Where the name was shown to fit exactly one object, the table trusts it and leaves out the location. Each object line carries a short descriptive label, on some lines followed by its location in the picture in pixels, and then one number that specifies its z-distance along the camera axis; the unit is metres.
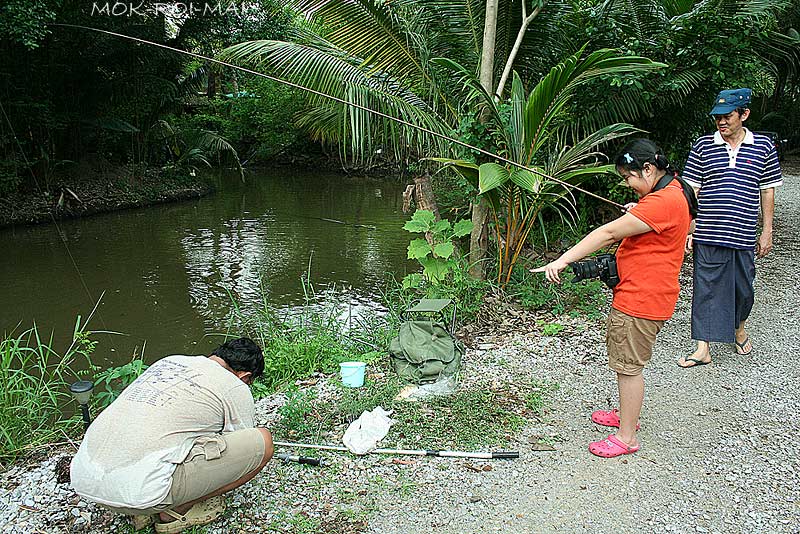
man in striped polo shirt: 3.84
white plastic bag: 3.23
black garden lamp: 2.95
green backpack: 4.07
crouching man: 2.33
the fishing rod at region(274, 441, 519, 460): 3.12
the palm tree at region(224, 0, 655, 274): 5.99
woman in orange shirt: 2.77
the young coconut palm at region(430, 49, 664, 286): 4.51
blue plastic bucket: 4.02
